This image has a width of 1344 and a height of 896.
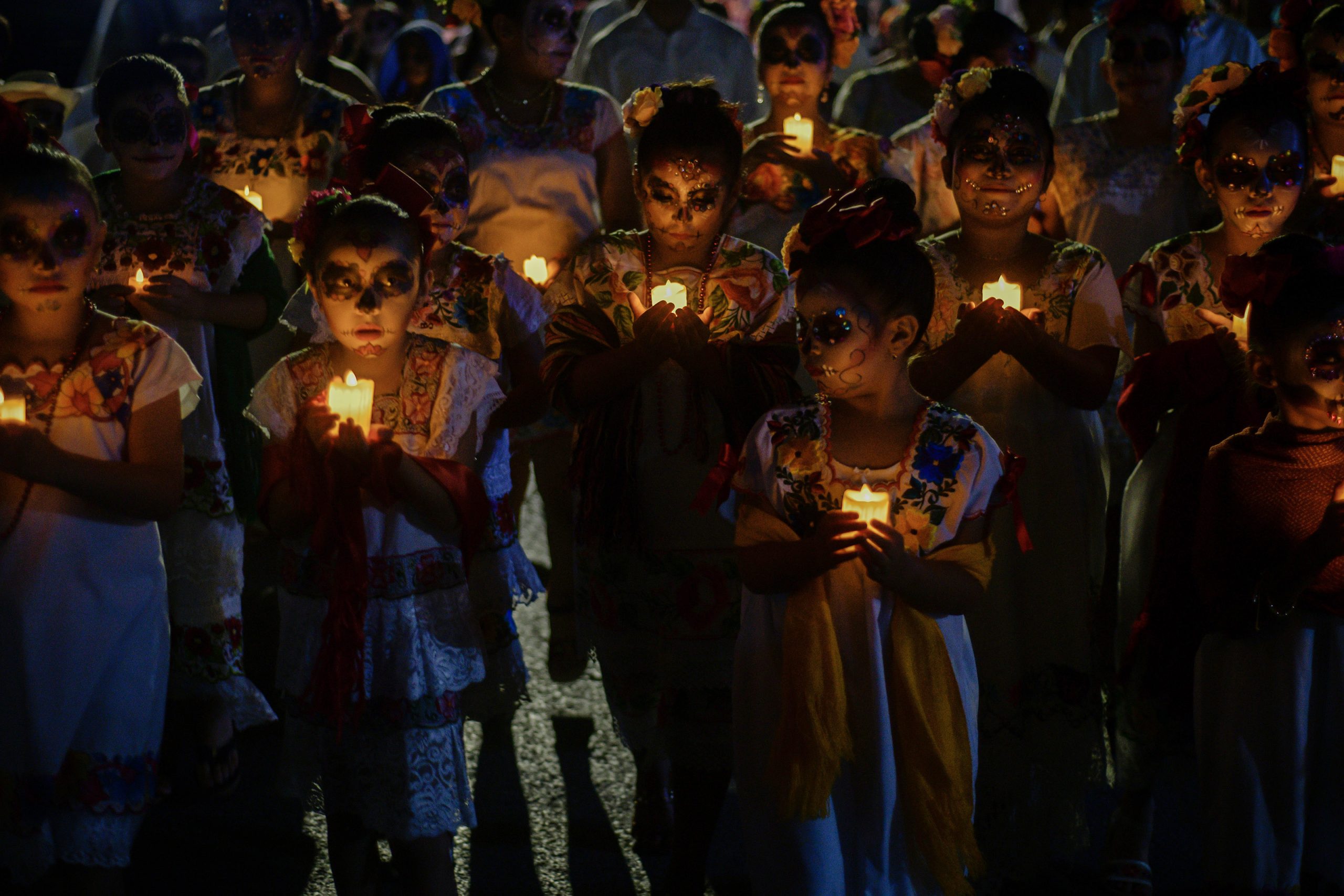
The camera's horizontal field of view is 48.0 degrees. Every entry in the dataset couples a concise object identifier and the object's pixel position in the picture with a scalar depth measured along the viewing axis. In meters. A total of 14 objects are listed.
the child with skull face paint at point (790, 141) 5.37
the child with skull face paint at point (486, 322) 3.87
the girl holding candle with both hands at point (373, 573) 3.12
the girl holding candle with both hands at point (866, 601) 2.92
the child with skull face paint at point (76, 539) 3.11
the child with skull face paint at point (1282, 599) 3.06
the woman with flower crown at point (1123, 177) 5.18
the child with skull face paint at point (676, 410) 3.66
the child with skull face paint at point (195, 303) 4.40
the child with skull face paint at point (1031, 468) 3.70
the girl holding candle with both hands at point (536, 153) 5.23
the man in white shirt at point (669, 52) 6.73
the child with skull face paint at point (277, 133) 5.38
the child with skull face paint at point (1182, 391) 3.72
